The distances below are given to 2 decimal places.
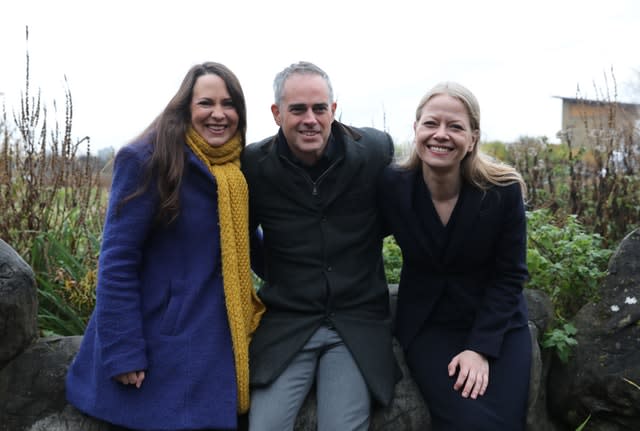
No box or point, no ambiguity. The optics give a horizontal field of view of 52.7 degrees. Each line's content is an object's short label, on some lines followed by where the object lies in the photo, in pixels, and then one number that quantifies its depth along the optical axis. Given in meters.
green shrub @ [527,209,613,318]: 3.79
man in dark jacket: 2.85
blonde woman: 2.88
